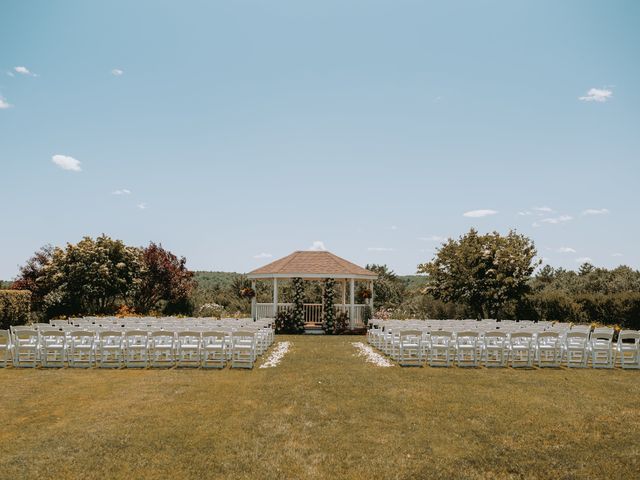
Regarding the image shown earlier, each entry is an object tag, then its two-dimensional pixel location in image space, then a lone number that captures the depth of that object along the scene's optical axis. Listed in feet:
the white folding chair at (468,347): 41.60
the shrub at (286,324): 77.25
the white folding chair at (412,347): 42.45
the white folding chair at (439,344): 42.65
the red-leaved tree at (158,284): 99.71
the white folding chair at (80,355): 39.61
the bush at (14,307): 70.23
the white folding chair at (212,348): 40.19
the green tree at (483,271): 81.35
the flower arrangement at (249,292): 78.79
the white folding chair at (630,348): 42.29
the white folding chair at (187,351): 41.75
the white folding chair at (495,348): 43.27
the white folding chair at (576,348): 42.11
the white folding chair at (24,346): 40.55
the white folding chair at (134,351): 40.81
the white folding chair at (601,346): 42.68
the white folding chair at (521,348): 41.89
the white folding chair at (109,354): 40.36
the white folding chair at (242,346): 40.44
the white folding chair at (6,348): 39.93
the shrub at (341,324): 76.79
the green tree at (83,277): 85.66
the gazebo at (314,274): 78.07
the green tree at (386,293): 120.57
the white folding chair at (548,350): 42.52
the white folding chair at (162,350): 42.55
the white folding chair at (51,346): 40.85
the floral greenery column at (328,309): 77.10
